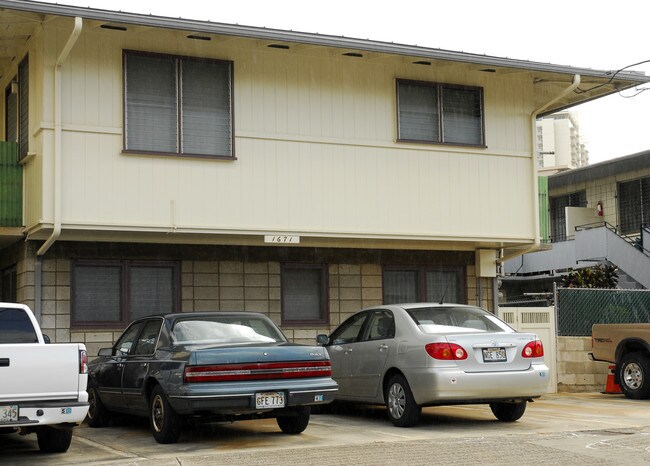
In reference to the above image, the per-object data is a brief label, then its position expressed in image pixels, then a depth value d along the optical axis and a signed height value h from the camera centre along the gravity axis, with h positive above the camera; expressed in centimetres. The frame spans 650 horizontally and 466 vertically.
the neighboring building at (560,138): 12162 +1664
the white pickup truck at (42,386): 964 -102
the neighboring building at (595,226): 2850 +146
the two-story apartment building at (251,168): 1471 +172
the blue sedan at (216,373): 1065 -105
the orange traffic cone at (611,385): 1803 -202
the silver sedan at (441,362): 1199 -107
